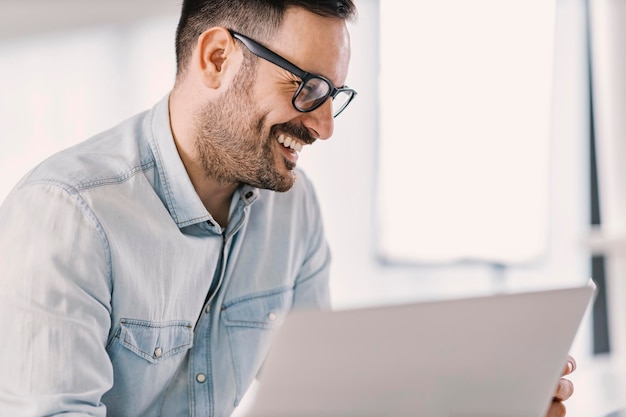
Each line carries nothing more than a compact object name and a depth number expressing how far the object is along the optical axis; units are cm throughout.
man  115
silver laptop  93
